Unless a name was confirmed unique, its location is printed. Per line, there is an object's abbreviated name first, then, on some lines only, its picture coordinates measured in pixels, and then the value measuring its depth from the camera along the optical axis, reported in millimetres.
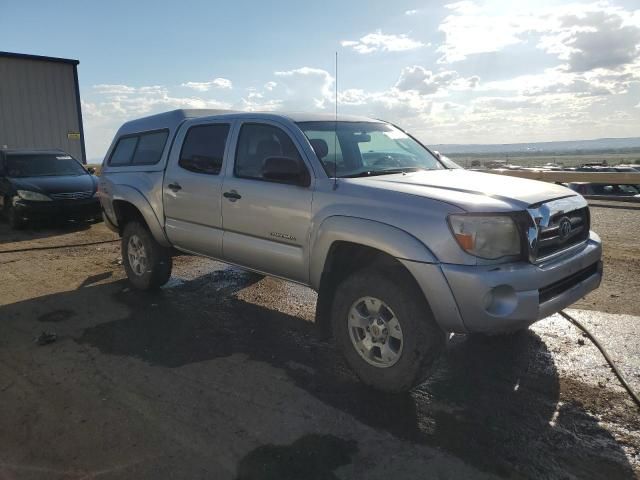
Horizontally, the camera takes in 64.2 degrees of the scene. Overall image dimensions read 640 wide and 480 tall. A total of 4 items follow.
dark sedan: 9797
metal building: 14617
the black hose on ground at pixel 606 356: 3346
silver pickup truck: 3055
